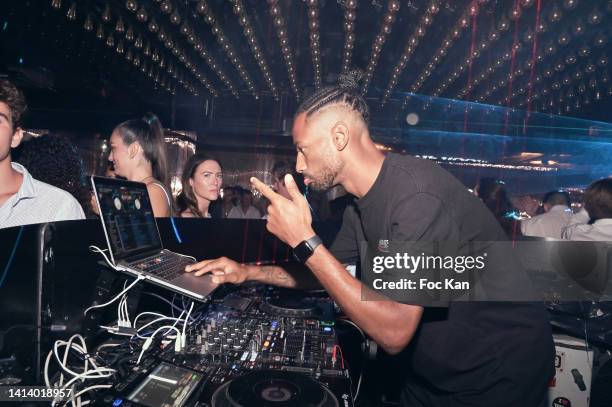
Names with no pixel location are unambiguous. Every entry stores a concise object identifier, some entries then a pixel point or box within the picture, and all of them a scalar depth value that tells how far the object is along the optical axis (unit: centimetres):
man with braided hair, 109
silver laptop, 117
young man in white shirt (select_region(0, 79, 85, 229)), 151
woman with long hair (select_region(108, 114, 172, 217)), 230
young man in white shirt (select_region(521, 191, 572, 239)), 446
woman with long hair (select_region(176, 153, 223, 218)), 321
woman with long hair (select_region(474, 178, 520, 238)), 422
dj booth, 88
